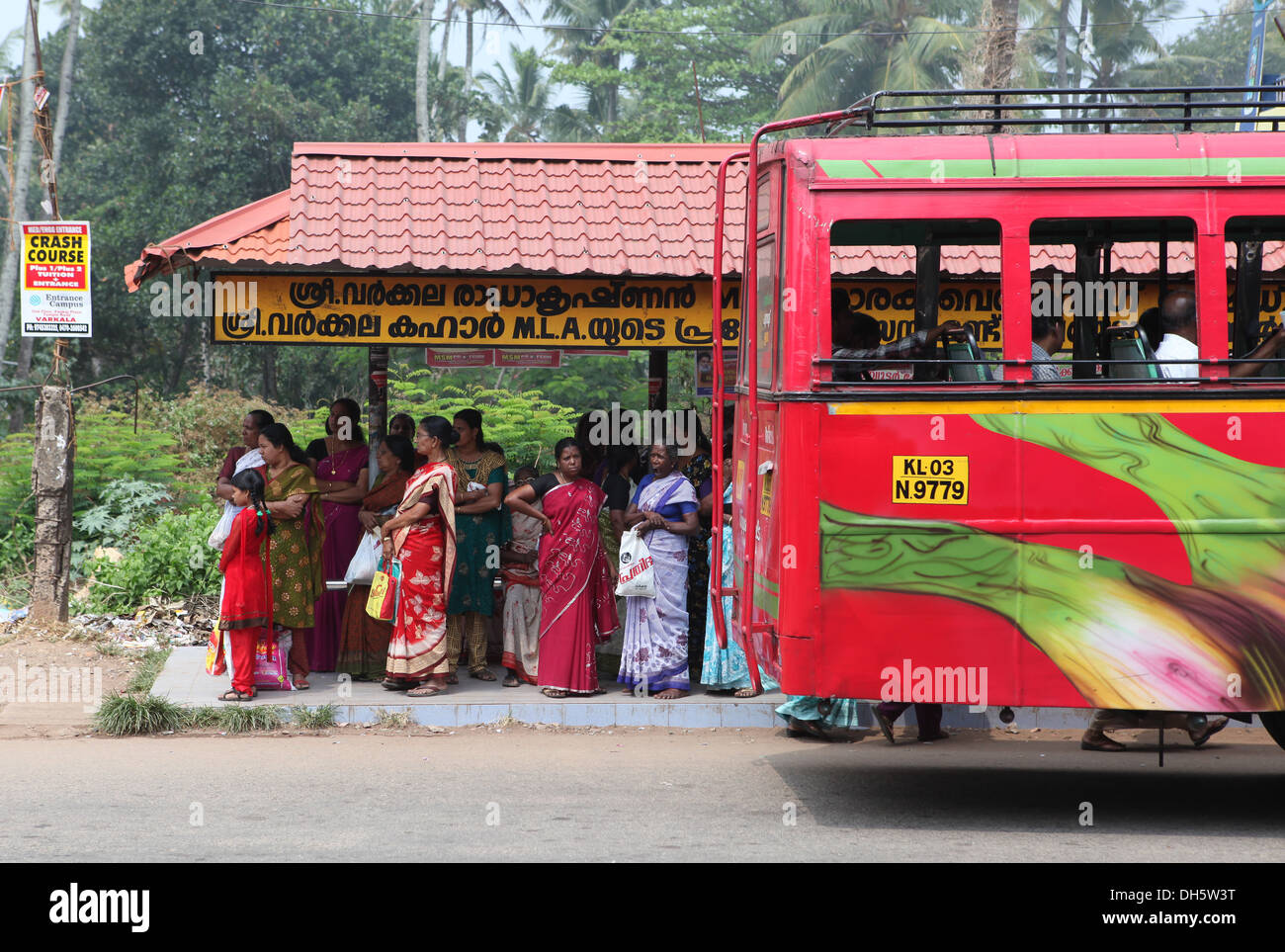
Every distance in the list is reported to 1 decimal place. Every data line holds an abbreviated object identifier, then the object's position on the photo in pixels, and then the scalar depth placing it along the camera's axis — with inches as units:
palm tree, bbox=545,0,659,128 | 1443.2
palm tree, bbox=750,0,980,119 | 1230.3
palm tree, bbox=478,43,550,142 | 1467.8
